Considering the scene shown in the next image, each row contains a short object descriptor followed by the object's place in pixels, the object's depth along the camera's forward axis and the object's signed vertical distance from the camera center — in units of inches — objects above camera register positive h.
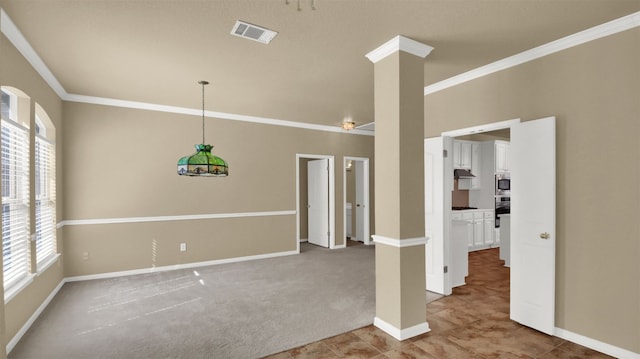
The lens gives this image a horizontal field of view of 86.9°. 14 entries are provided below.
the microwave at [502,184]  289.0 -5.4
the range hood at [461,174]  273.1 +3.2
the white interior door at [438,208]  164.2 -14.9
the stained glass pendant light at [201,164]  154.8 +6.9
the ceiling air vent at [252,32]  109.2 +49.4
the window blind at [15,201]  116.9 -8.0
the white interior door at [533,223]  120.6 -16.9
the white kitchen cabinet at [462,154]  276.8 +19.6
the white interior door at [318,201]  291.9 -20.5
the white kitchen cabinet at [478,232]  273.3 -44.2
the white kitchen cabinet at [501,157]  286.7 +18.3
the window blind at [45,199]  152.9 -9.4
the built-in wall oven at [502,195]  288.8 -15.4
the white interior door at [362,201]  305.0 -20.5
